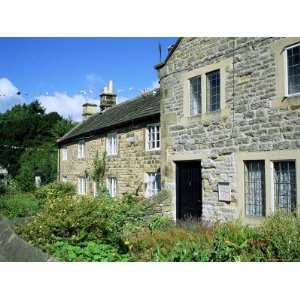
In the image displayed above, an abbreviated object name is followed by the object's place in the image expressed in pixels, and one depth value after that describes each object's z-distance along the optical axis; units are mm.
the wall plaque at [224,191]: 9383
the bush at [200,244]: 6719
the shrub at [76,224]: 8586
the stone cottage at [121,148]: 13742
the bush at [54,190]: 14188
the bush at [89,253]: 7246
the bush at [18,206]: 12711
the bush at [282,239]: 6477
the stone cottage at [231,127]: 8180
